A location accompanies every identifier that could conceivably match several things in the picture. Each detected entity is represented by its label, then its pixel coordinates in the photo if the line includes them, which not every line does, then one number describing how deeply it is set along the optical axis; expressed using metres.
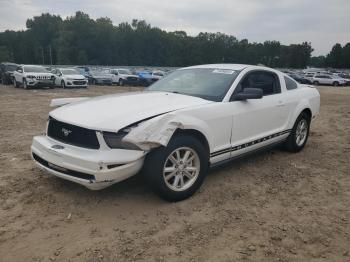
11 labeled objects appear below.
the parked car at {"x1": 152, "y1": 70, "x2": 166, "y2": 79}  34.11
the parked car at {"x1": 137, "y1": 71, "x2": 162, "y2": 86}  30.40
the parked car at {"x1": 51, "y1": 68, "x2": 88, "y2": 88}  24.69
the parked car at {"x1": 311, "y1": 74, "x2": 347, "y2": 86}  40.56
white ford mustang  3.76
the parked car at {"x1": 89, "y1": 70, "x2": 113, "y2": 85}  31.75
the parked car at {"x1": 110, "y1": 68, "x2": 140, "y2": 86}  30.59
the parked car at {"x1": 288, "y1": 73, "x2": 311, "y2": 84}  41.38
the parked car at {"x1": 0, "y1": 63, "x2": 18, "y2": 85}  26.24
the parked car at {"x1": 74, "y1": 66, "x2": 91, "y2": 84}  32.75
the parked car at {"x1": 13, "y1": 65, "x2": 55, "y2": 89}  22.50
